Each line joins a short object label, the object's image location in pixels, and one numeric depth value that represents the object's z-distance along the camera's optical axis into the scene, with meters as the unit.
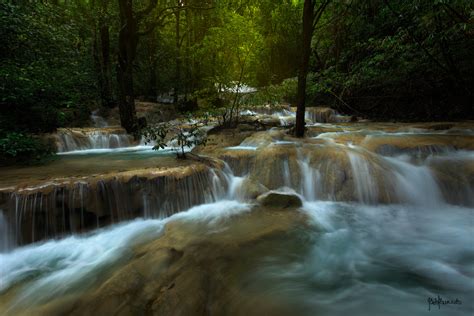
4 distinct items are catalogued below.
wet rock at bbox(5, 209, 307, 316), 2.59
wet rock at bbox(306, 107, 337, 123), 13.33
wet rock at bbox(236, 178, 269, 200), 5.62
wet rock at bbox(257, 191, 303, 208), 5.16
